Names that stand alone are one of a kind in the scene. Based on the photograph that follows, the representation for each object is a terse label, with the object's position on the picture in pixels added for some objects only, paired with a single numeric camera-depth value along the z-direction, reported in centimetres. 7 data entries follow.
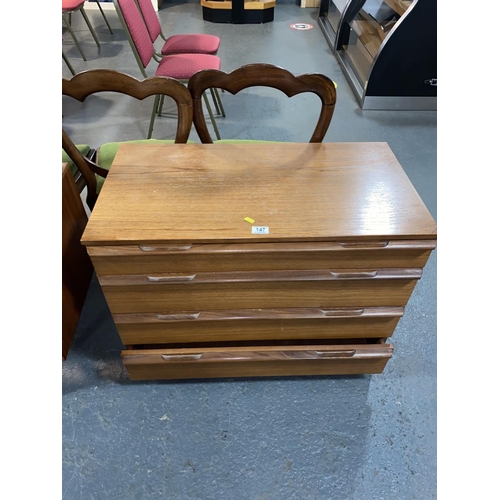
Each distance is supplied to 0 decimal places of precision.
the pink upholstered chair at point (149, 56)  193
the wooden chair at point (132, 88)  118
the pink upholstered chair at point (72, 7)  305
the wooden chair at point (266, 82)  118
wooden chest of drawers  90
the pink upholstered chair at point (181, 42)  242
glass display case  240
